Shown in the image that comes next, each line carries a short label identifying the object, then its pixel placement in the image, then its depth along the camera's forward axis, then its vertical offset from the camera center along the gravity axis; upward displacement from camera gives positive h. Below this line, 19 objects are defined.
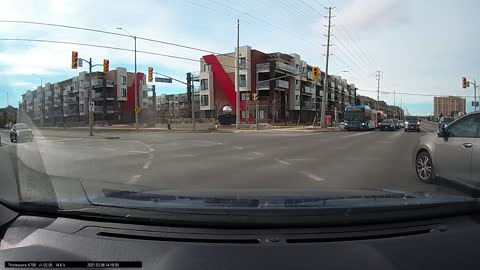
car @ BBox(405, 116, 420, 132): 53.12 -1.08
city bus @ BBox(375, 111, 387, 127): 74.41 -0.33
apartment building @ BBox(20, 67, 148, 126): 104.75 +4.60
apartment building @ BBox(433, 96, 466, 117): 147.52 +3.66
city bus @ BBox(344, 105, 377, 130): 55.94 -0.24
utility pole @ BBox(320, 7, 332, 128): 58.56 +7.21
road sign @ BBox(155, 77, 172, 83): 46.03 +3.66
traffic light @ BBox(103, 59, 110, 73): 37.28 +4.21
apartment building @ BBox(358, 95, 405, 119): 168.88 +4.09
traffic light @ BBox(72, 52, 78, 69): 33.06 +4.15
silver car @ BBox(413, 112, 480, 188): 7.77 -0.68
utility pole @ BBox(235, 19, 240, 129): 49.53 +9.10
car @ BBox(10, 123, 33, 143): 16.72 -0.77
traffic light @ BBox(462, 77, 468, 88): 51.00 +3.73
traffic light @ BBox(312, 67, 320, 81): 41.46 +3.99
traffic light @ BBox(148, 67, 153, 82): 42.59 +4.03
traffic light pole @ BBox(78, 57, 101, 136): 41.06 +1.65
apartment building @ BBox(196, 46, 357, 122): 79.25 +5.49
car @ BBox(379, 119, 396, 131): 58.69 -1.30
